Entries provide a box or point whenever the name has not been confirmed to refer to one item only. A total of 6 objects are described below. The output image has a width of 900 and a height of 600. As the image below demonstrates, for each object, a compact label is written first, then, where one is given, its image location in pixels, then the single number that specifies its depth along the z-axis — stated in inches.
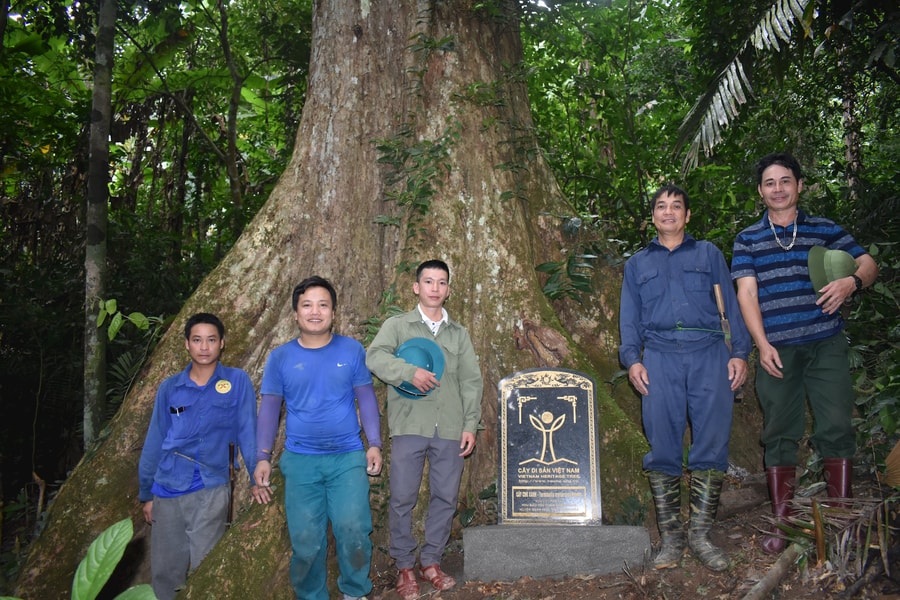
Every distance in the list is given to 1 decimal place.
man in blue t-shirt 157.2
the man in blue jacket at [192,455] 163.2
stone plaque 170.4
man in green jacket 161.8
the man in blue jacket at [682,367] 155.5
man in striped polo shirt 152.5
